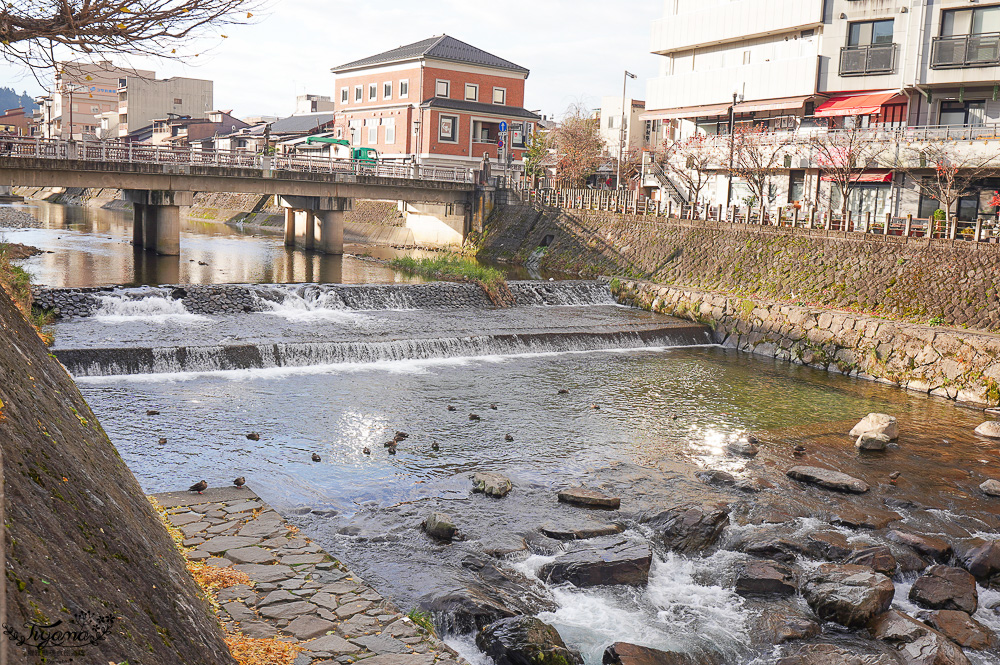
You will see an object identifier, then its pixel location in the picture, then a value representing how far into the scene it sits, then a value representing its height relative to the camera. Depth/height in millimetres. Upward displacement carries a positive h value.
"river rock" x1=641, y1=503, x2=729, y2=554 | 11438 -4182
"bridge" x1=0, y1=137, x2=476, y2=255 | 32344 +1558
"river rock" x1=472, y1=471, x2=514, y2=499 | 12941 -4119
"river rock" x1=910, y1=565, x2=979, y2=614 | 9969 -4247
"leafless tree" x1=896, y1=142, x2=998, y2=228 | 29953 +3007
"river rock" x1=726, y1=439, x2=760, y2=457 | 15955 -4181
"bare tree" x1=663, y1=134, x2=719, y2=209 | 41591 +3881
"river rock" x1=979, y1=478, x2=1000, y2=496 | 14047 -4122
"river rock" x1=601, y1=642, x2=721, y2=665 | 8289 -4321
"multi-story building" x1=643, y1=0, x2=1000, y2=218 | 33281 +7652
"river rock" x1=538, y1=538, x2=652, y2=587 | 10216 -4233
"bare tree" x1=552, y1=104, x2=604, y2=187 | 51625 +5055
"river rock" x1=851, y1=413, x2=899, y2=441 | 17062 -3841
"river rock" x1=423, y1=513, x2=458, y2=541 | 11117 -4129
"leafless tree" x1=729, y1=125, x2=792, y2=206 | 37312 +3875
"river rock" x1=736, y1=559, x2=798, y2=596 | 10242 -4318
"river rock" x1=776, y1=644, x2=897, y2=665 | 8547 -4381
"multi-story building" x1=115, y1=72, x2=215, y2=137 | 102625 +14141
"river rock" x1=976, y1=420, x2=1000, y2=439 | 18125 -4055
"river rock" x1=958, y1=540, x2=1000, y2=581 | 10922 -4210
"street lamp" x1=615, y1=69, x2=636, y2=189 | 49469 +6315
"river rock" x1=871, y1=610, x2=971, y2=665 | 8656 -4323
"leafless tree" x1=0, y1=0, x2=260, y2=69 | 7297 +1664
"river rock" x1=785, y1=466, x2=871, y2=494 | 13961 -4117
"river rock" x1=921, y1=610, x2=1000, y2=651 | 9219 -4396
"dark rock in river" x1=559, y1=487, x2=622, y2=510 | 12734 -4182
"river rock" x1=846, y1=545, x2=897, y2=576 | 10836 -4226
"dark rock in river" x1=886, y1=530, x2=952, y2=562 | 11383 -4224
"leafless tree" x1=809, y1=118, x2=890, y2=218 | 33594 +3745
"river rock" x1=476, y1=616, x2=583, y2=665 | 7859 -4066
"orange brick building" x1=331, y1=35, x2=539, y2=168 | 58906 +8942
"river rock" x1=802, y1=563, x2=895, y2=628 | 9484 -4175
